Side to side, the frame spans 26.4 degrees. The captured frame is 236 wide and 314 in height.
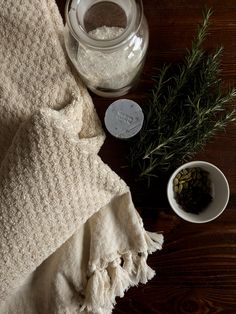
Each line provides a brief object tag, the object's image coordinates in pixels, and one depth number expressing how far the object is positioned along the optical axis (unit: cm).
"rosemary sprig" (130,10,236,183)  74
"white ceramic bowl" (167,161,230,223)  76
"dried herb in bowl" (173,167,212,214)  78
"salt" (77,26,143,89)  72
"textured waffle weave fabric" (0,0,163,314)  69
